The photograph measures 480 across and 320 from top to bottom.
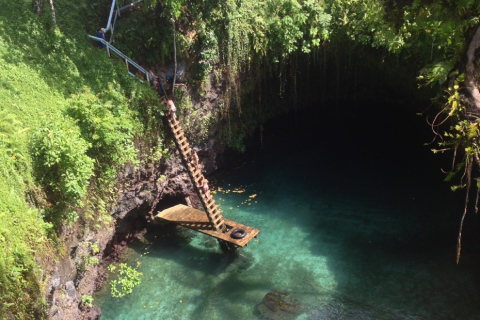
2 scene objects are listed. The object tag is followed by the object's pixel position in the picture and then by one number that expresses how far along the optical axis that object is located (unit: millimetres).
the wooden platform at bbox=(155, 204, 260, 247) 12578
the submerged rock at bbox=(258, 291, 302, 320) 10805
